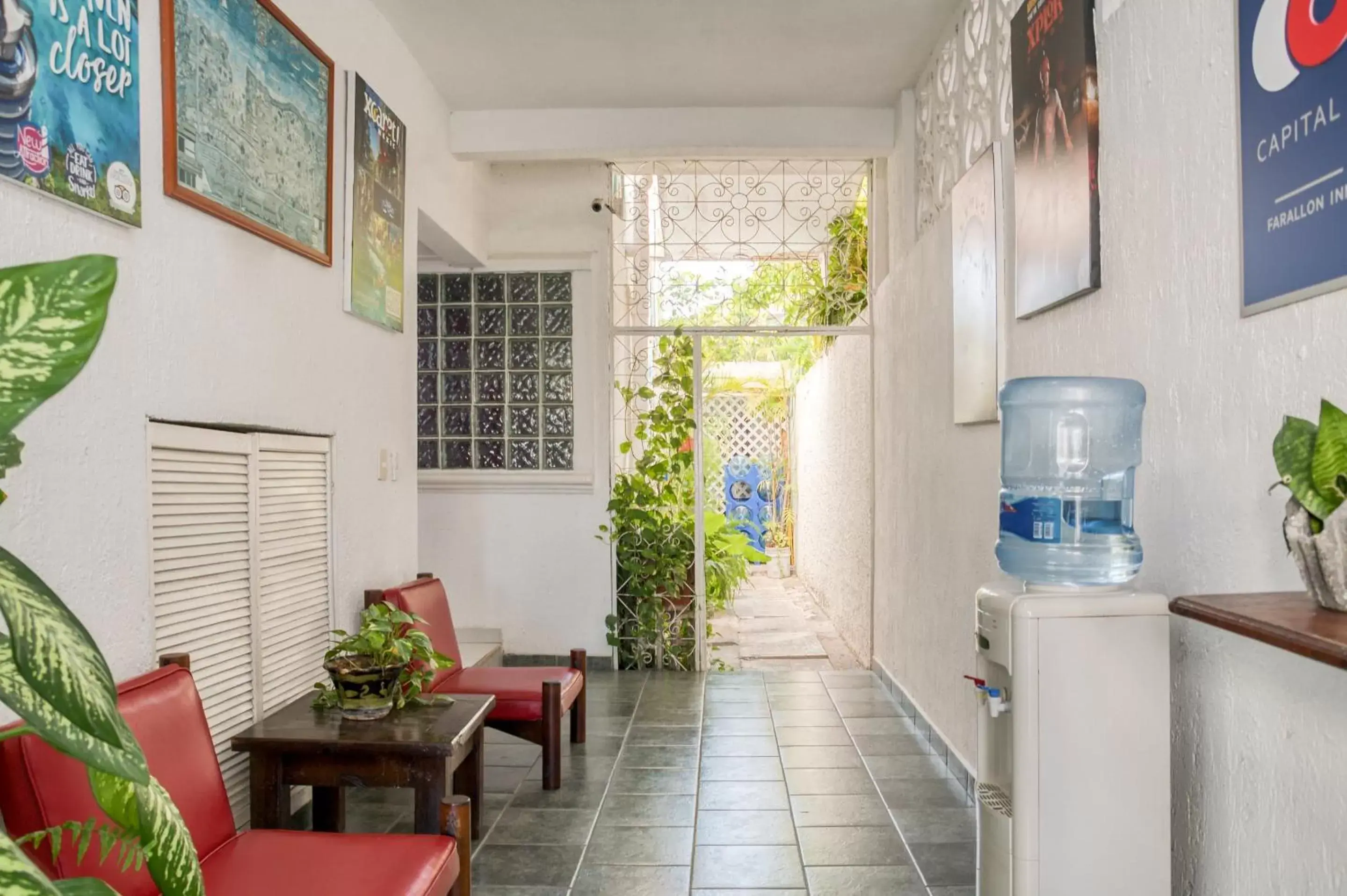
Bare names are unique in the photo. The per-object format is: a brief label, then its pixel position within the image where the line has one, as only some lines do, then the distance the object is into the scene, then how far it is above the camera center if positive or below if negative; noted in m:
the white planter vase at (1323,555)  1.23 -0.15
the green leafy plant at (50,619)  0.61 -0.11
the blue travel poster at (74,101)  1.69 +0.70
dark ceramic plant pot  2.62 -0.68
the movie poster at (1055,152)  2.22 +0.78
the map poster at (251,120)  2.24 +0.92
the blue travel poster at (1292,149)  1.36 +0.47
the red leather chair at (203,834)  1.55 -0.76
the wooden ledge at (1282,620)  1.07 -0.23
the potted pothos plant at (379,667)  2.63 -0.63
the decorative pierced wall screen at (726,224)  5.46 +1.38
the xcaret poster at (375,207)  3.28 +0.94
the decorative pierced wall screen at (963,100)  3.02 +1.31
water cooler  1.71 -0.54
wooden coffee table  2.42 -0.81
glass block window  5.45 +0.50
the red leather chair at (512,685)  3.46 -0.92
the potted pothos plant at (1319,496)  1.23 -0.07
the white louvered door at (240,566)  2.26 -0.31
